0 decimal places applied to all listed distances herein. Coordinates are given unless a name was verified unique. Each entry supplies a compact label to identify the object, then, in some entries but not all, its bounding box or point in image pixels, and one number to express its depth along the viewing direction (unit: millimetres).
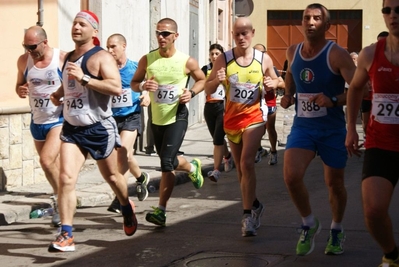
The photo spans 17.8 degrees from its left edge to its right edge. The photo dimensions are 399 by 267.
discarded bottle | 13502
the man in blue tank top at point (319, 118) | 9829
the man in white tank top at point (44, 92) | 12492
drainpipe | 17449
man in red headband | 10553
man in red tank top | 7975
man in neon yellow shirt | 12352
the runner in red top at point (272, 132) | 20207
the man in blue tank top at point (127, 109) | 14211
